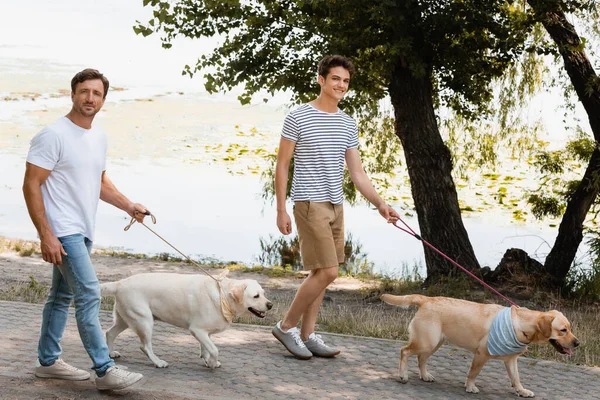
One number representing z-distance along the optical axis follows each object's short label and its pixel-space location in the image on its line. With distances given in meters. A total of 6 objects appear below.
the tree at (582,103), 13.37
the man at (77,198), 5.53
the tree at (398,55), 13.09
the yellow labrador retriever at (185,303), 6.44
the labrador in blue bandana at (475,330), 6.17
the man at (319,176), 6.85
